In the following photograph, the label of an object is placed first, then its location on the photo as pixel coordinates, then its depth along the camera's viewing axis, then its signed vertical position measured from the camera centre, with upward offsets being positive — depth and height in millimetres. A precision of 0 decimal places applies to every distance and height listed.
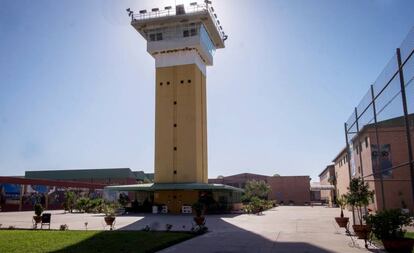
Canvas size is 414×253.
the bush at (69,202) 49759 -305
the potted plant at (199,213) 22141 -869
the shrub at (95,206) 46262 -807
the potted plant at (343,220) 20458 -1231
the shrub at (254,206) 43688 -1041
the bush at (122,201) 48094 -259
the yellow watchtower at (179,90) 49406 +13692
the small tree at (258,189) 82125 +1662
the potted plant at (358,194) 18516 +85
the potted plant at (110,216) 23094 -984
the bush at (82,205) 47906 -667
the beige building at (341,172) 56459 +3781
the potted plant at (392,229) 11945 -1046
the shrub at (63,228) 22766 -1608
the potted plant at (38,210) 26000 -650
